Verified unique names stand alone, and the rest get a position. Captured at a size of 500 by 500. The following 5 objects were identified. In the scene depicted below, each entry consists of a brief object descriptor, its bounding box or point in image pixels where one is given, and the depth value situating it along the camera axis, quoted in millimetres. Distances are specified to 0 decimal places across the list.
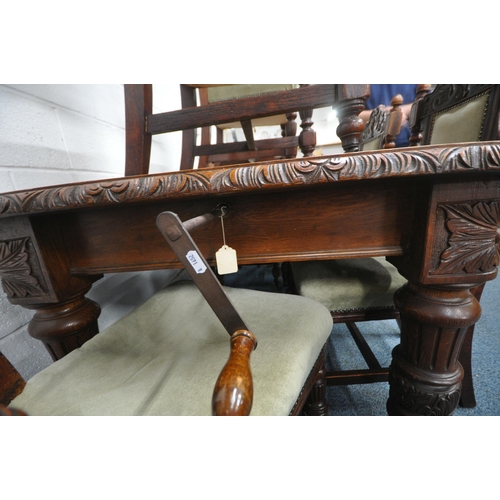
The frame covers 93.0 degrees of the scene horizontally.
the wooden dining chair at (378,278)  576
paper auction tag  365
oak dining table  300
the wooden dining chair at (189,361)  265
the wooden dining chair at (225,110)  510
